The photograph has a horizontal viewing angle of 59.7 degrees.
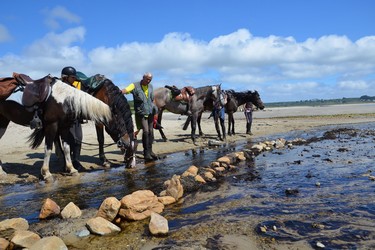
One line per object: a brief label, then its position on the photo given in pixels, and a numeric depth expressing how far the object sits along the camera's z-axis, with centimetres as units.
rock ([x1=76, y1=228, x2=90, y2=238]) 378
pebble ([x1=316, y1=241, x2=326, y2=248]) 324
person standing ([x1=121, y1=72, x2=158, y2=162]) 912
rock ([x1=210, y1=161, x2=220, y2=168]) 754
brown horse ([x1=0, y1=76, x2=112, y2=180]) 720
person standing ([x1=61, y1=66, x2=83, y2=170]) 831
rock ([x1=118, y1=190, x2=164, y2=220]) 427
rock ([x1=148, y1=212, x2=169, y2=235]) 369
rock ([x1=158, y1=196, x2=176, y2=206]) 491
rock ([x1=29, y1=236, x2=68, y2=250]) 319
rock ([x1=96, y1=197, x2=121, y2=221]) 420
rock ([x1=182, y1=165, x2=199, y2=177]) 641
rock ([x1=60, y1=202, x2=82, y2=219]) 443
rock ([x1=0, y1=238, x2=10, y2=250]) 338
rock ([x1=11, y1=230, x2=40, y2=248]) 346
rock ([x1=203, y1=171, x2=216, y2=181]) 645
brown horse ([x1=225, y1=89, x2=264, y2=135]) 1569
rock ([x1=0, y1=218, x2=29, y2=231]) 395
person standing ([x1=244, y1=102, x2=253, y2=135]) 1642
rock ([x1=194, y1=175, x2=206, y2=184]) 613
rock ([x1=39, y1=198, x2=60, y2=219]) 445
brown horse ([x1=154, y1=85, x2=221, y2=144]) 1355
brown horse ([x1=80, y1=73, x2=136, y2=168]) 808
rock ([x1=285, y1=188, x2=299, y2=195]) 523
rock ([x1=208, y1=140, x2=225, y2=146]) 1247
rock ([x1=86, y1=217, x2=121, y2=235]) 382
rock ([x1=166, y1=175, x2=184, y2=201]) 520
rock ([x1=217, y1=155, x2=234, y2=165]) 782
